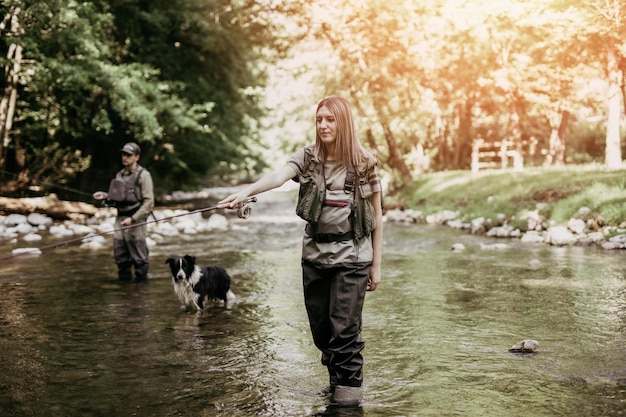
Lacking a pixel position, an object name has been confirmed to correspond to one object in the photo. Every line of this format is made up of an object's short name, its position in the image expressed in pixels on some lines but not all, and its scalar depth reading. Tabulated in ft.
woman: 14.94
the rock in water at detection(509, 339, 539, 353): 19.35
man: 32.83
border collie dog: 26.30
